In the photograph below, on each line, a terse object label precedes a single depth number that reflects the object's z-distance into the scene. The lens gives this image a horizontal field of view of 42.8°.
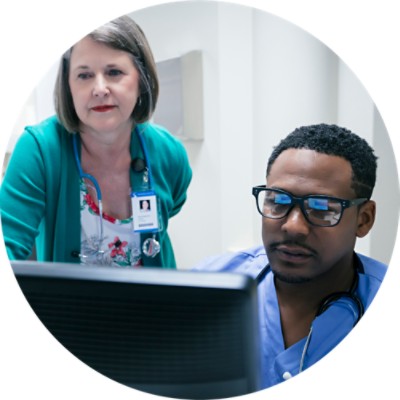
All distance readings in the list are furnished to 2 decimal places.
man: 0.90
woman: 1.10
